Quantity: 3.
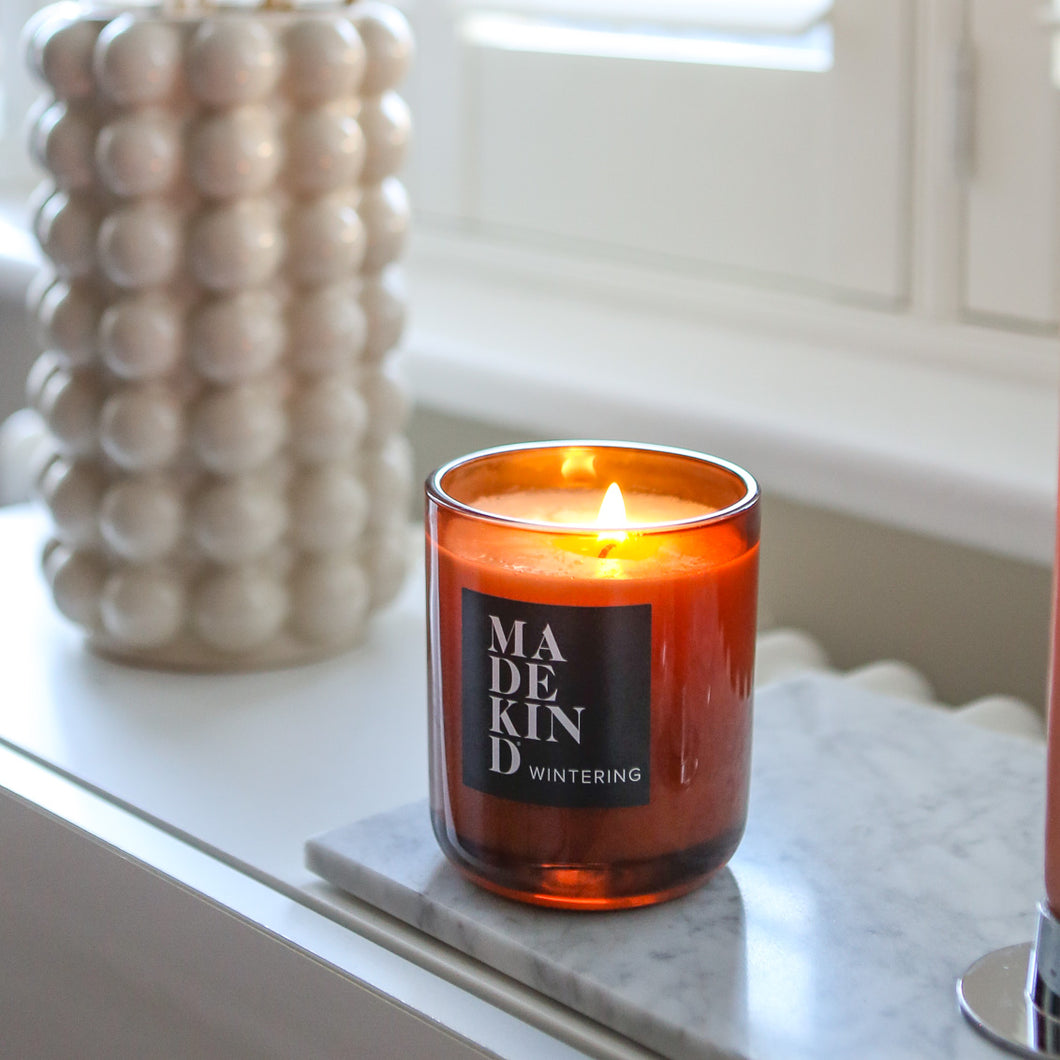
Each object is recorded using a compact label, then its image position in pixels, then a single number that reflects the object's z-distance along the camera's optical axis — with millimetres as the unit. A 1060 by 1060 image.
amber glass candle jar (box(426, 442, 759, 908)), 793
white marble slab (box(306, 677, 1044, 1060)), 773
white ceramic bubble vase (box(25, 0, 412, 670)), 959
